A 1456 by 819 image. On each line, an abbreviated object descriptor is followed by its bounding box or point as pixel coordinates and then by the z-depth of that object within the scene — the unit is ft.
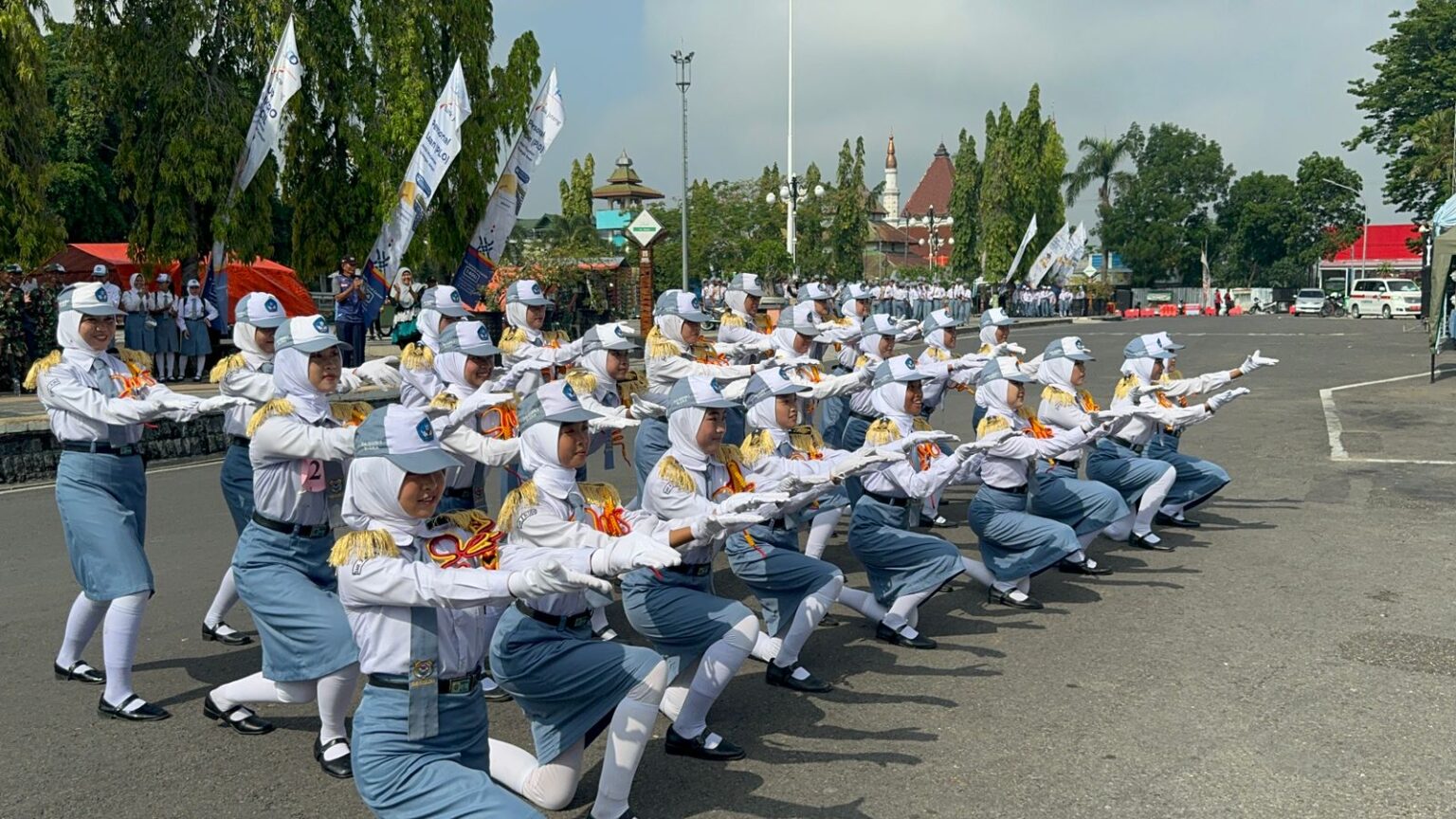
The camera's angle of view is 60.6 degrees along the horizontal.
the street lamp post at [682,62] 135.13
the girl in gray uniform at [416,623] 12.95
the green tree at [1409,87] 172.65
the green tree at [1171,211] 295.28
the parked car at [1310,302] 208.54
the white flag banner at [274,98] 58.34
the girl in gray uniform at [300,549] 18.13
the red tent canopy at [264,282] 84.89
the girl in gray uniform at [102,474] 20.77
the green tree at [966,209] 235.81
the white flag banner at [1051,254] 132.57
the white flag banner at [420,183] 58.75
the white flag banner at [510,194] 64.23
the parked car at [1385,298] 182.80
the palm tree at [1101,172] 274.16
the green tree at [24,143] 57.31
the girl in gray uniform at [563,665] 15.84
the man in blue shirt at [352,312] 67.05
